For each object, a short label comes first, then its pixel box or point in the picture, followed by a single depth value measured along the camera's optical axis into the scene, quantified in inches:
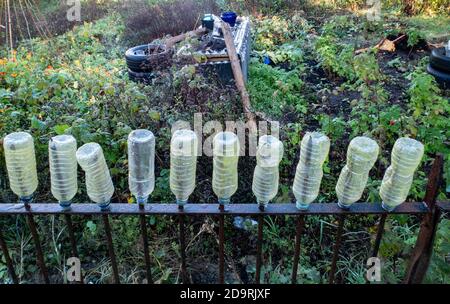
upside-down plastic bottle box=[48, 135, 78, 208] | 55.2
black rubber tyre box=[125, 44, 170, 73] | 201.9
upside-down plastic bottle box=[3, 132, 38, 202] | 55.7
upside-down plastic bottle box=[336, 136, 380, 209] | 54.4
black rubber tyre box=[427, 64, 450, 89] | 205.9
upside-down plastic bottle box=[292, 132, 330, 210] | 54.3
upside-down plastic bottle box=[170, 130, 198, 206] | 55.0
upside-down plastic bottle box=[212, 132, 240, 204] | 54.3
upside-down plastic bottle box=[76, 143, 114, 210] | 55.3
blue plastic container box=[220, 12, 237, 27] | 247.0
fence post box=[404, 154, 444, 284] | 52.6
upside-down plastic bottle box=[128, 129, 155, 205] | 55.6
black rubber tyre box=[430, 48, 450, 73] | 206.8
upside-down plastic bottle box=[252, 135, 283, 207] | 55.0
